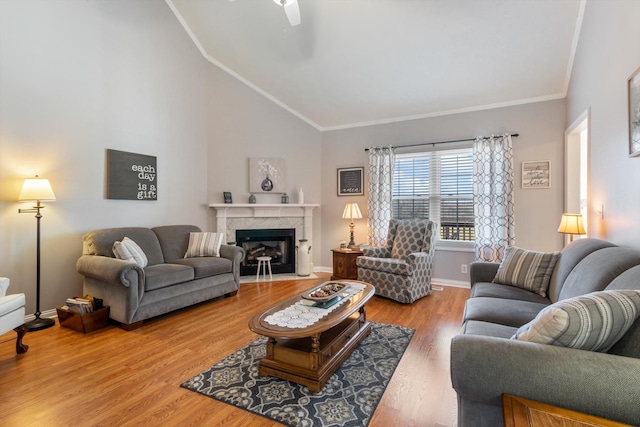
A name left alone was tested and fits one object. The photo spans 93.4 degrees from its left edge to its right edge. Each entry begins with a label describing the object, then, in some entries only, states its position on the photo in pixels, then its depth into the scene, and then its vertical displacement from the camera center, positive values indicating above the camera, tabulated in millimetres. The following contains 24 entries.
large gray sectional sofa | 937 -539
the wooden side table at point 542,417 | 844 -591
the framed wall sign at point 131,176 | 3607 +474
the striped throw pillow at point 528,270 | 2465 -468
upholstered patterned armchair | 3723 -625
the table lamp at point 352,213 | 4922 +22
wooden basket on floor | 2826 -1020
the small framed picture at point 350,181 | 5320 +589
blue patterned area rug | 1710 -1129
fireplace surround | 4784 -67
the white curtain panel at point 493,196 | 4121 +265
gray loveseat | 2893 -643
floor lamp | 2805 +140
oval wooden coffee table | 1917 -925
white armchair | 2211 -762
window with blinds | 4562 +395
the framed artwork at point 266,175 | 5027 +666
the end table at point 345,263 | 4648 -769
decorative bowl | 2352 -650
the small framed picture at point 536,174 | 4023 +557
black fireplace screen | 5039 -585
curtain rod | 4156 +1116
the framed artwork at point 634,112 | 1985 +699
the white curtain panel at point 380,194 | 4949 +342
